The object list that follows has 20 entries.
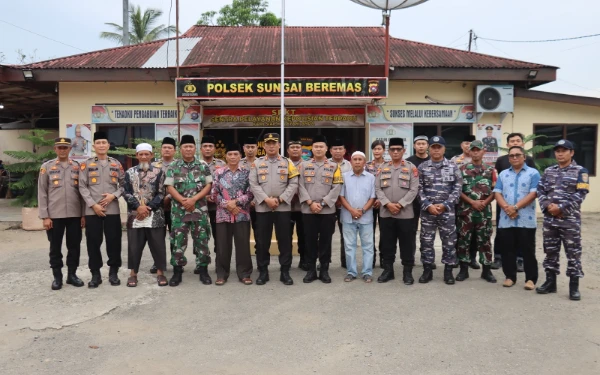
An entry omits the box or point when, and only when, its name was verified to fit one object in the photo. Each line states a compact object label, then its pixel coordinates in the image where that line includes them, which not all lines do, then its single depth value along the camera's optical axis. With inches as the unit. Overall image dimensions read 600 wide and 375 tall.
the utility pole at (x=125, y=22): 824.3
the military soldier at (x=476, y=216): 217.9
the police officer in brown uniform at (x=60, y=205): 204.4
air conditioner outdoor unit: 423.8
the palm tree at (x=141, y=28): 1160.2
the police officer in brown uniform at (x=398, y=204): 212.1
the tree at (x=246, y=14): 999.4
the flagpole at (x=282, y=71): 306.0
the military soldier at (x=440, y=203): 211.3
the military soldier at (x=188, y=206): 211.0
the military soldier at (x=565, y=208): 189.3
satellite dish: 341.1
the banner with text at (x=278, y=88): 383.9
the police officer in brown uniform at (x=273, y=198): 213.8
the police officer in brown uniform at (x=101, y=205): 205.6
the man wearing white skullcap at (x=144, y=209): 207.6
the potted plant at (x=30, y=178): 373.1
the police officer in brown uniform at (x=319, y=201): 215.9
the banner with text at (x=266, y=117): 443.5
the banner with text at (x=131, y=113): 440.1
